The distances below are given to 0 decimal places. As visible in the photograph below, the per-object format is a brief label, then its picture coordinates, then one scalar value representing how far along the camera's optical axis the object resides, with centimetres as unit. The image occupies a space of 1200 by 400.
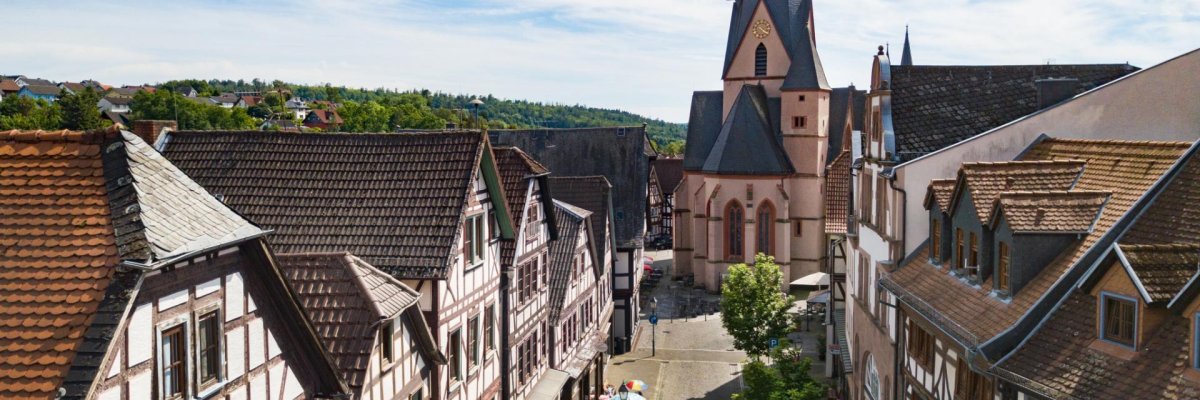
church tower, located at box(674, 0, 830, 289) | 5538
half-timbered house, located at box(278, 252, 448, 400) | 1357
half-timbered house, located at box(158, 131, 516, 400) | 1753
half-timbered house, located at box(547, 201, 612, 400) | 2880
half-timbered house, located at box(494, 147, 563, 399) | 2244
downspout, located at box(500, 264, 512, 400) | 2217
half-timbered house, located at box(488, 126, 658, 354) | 4350
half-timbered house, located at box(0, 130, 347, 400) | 835
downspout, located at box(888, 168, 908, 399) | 1812
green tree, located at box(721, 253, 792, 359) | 3366
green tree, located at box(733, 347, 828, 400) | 2517
